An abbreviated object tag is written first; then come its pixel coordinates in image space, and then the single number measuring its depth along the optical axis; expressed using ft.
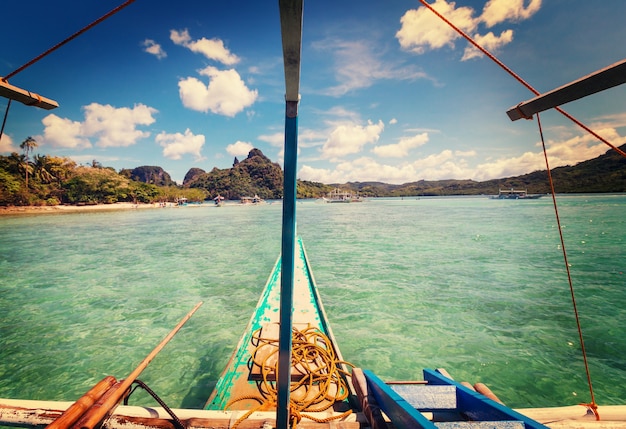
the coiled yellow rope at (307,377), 8.58
